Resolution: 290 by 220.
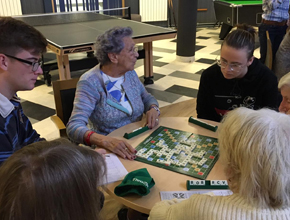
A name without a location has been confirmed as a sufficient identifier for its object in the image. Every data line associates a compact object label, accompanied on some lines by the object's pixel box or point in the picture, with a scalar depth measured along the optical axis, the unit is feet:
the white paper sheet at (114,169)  4.71
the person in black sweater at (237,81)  6.61
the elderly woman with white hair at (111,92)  6.48
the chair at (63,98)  7.34
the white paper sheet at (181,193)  4.30
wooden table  4.22
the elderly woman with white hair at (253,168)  2.75
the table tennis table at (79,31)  11.67
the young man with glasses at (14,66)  4.77
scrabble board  4.97
